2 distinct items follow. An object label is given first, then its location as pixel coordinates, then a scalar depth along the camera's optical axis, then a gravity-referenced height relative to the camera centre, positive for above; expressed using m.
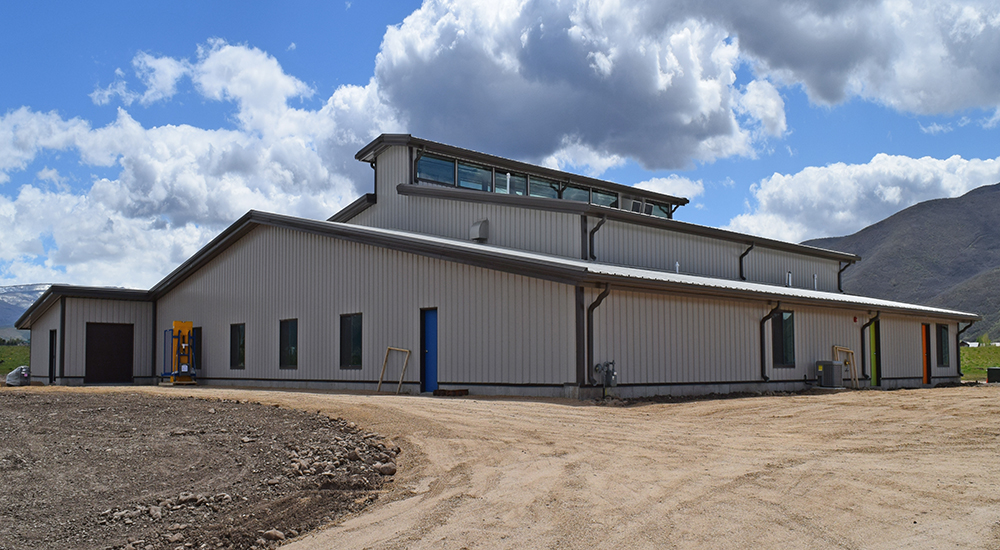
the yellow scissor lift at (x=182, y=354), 25.20 -0.84
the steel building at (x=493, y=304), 15.55 +0.56
